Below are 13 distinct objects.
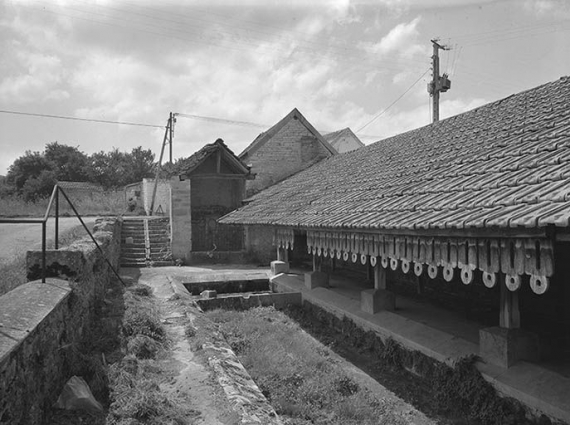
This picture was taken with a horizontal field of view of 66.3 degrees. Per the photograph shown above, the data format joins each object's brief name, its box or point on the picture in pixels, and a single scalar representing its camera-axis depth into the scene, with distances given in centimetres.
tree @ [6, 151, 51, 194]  4412
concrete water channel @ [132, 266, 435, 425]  427
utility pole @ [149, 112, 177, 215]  2903
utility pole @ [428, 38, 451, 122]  2127
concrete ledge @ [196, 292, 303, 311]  1015
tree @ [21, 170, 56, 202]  4062
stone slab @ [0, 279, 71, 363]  291
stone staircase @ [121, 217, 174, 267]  1628
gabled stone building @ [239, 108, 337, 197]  1939
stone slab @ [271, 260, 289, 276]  1278
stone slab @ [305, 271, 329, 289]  1052
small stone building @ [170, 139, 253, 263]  1716
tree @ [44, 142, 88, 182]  4800
